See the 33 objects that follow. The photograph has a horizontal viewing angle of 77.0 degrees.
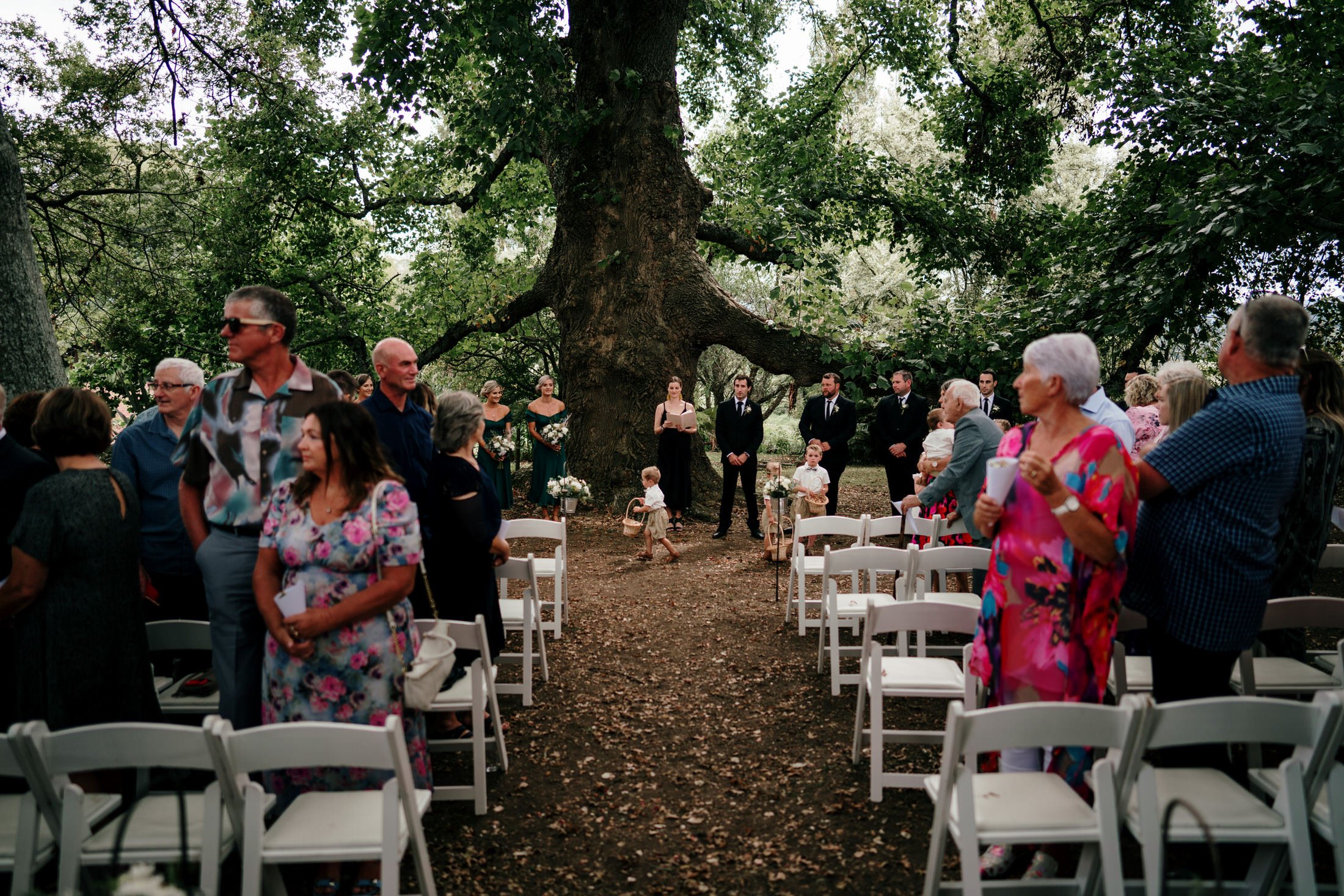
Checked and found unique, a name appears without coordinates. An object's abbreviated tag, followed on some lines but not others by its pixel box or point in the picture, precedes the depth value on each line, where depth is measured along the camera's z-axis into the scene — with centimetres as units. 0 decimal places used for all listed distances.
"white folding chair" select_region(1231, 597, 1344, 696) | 337
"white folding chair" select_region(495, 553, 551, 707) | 495
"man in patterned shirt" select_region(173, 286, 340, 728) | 310
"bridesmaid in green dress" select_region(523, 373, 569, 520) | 1195
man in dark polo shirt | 457
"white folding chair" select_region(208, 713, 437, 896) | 225
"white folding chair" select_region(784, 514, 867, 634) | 610
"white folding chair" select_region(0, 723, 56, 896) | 226
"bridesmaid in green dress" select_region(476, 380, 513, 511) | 1123
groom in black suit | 1045
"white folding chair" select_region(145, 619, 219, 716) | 335
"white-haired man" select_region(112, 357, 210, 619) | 421
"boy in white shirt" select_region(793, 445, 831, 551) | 900
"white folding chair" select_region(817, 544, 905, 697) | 486
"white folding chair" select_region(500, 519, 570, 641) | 593
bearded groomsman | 1035
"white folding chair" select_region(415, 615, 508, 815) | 357
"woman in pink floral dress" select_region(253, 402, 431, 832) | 288
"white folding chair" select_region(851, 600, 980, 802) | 356
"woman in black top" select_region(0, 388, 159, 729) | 294
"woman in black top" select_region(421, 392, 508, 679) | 414
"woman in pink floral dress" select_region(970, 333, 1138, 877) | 275
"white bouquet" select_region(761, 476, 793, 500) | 846
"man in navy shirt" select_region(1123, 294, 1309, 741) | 281
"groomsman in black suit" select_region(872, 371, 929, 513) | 1027
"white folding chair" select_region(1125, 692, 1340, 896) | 230
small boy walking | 905
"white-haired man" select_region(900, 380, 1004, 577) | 518
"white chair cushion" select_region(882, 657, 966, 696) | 374
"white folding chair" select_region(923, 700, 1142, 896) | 231
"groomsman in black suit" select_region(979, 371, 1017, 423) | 991
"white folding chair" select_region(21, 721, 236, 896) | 222
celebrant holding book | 1073
